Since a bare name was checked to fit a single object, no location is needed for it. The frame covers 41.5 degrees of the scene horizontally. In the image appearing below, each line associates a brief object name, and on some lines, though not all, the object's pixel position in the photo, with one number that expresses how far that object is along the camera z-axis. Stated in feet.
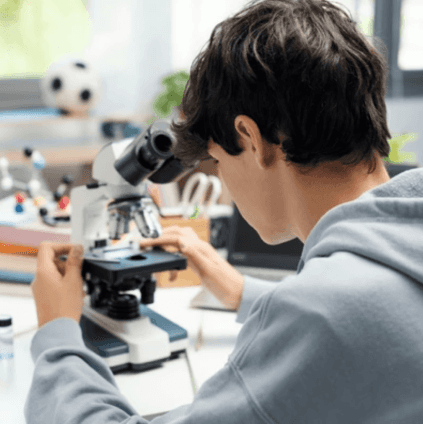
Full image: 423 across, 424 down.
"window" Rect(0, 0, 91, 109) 10.32
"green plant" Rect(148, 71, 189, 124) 9.30
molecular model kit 4.93
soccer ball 9.94
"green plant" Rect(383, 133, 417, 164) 5.40
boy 1.75
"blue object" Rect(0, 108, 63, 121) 10.44
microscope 3.43
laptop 5.06
